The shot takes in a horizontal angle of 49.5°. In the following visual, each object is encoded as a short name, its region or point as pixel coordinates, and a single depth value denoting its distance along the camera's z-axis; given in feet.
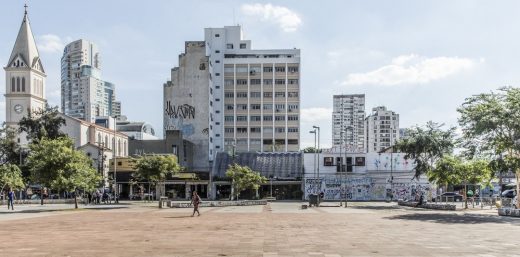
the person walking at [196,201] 119.55
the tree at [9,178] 186.17
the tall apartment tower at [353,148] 269.77
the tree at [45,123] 290.56
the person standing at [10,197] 155.08
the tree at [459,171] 168.35
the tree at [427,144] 188.44
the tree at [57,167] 151.94
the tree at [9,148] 292.81
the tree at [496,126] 125.59
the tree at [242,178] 221.66
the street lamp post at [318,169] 217.81
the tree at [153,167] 198.70
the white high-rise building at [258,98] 409.28
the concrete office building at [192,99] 344.49
